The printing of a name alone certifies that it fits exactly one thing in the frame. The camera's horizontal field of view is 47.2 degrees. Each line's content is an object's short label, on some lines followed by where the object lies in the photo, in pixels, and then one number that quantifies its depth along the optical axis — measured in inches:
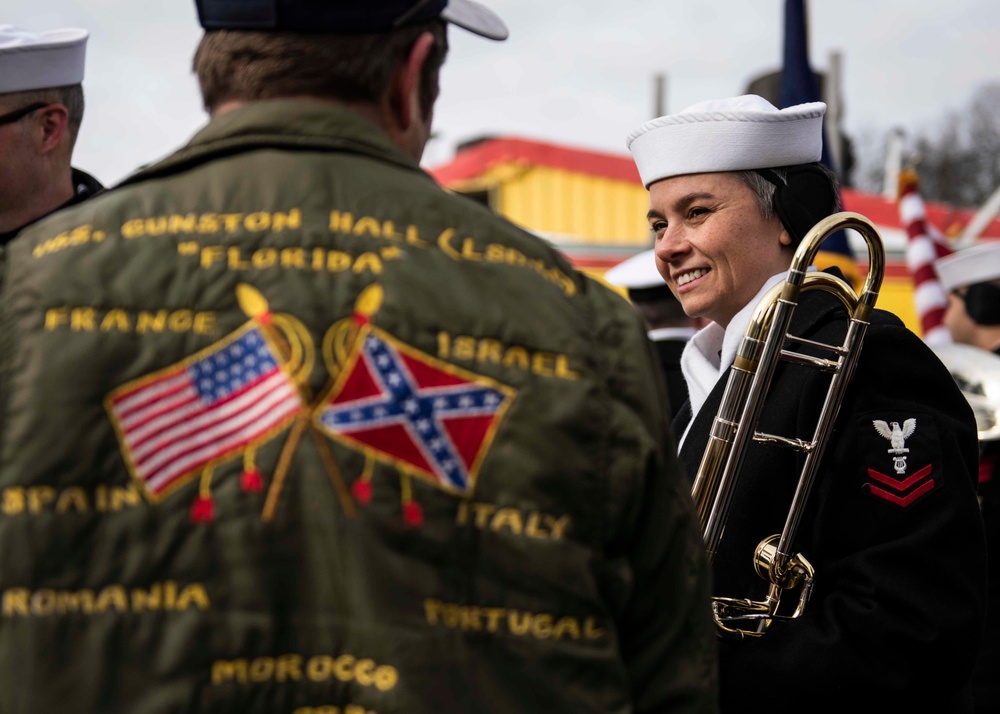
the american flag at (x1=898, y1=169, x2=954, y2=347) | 281.3
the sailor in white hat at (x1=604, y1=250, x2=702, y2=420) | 215.2
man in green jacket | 51.3
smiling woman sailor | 84.5
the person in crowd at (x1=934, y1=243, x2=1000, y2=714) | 167.2
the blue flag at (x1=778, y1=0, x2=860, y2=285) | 238.7
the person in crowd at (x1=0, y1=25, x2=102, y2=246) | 120.9
